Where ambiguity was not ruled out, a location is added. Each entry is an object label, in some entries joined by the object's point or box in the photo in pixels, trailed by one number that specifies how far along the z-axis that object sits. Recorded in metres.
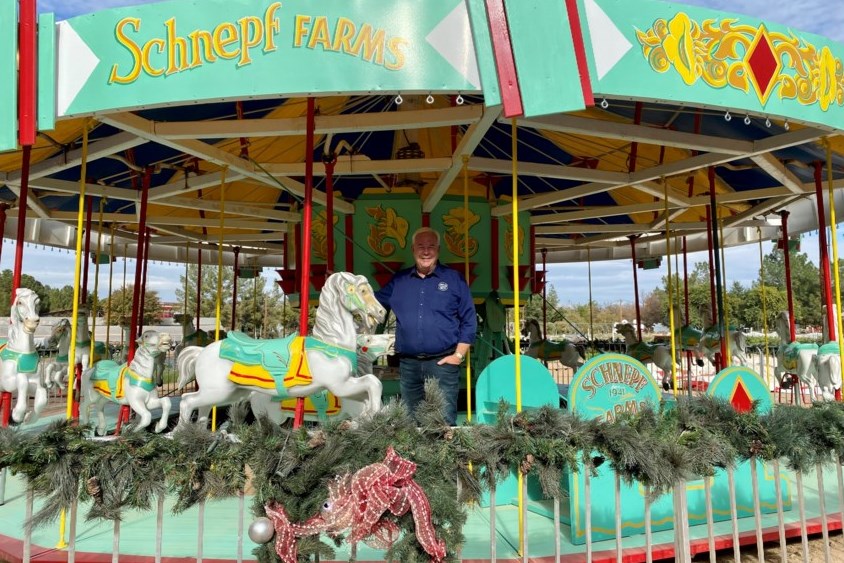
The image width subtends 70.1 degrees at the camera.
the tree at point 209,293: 43.50
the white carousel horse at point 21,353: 4.85
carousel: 2.45
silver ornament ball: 2.27
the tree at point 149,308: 41.58
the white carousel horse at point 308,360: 4.12
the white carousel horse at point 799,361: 8.59
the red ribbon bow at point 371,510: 2.25
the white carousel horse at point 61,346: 8.05
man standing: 3.90
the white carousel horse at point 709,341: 10.68
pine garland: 2.38
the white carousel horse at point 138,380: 5.86
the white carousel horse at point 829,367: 7.55
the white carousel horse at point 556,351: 11.38
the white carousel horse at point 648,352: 10.92
